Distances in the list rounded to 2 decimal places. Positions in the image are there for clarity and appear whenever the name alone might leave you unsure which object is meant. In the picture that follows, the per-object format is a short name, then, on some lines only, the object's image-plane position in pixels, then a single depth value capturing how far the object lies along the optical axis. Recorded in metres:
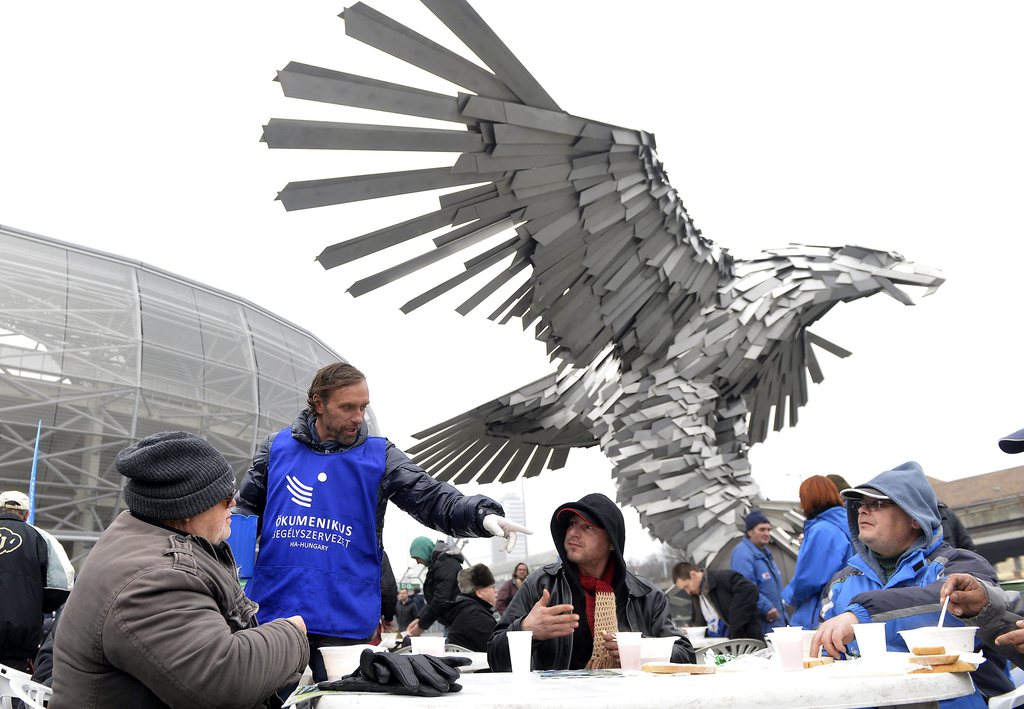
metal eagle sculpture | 4.03
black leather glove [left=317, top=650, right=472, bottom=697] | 1.47
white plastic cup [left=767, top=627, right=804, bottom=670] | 1.79
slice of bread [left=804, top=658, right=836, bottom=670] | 1.89
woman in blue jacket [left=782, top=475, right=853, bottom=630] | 4.00
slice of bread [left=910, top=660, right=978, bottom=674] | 1.50
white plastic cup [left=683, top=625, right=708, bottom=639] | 3.42
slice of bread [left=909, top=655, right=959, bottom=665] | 1.52
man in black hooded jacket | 2.64
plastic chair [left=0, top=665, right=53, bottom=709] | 2.29
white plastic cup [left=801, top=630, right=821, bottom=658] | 2.09
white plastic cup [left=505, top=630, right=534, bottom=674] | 1.82
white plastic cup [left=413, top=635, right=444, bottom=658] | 2.02
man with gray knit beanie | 1.45
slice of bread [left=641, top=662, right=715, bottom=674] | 1.81
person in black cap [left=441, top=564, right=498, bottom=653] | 5.38
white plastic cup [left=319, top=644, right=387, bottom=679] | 1.63
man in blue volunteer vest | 2.48
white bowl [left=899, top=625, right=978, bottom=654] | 1.55
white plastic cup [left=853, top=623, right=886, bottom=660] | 1.63
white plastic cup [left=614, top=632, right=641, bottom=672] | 2.01
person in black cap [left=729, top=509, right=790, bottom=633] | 4.93
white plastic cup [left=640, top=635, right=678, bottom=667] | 2.00
